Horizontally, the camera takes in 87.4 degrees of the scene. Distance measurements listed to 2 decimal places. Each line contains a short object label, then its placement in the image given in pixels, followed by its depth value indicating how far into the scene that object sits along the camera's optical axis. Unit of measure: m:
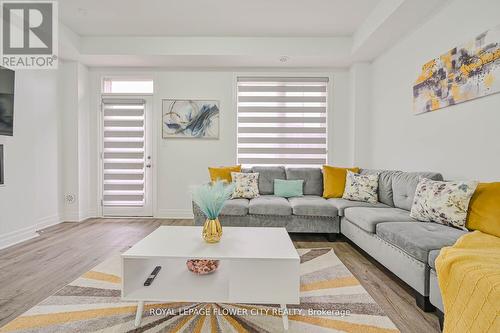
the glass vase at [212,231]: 1.83
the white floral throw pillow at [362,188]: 3.38
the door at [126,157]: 4.53
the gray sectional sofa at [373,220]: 1.82
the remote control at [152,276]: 1.61
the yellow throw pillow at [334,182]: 3.77
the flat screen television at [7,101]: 2.98
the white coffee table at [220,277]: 1.54
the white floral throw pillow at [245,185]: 3.71
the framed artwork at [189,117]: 4.50
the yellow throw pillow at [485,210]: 1.87
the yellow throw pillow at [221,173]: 3.89
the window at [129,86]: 4.61
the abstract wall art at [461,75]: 2.15
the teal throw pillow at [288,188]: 3.86
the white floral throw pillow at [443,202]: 2.07
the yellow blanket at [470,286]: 1.15
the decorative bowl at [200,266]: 1.75
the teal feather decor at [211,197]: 1.82
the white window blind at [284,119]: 4.54
